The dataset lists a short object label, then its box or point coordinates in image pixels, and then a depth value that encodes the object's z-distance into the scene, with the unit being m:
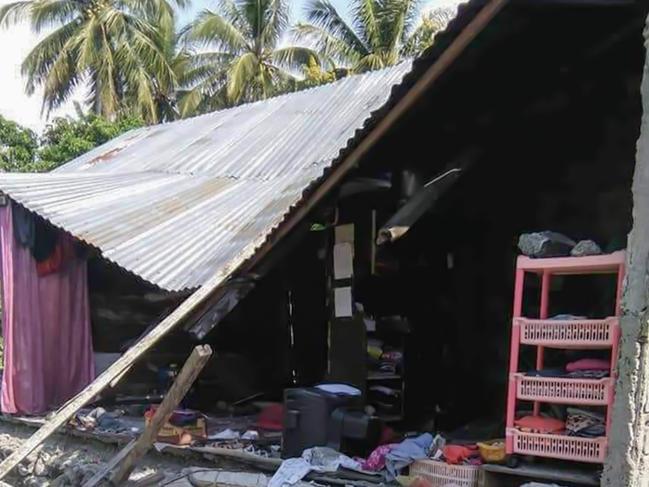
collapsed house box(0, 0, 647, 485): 4.49
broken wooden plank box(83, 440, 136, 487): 5.22
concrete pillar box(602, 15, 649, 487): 3.31
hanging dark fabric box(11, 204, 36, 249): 7.62
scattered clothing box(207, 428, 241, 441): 6.37
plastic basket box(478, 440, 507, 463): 4.34
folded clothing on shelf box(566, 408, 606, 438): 3.96
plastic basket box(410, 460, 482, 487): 4.45
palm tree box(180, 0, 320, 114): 22.75
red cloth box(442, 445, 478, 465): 4.64
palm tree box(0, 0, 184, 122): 22.50
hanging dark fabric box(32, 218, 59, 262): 7.75
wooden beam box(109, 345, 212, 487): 4.71
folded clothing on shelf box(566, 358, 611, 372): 4.04
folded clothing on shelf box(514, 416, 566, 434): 4.14
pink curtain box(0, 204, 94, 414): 7.63
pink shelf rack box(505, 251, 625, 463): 3.82
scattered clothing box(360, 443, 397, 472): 5.03
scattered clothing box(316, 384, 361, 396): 5.83
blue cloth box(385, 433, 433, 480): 4.90
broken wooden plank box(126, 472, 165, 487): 5.54
